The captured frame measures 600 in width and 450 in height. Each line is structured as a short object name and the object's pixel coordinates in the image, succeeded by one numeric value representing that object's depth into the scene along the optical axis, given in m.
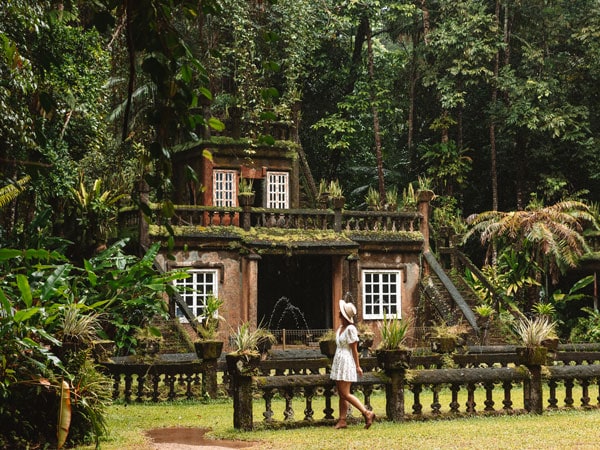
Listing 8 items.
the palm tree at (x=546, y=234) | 26.41
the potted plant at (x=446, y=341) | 17.80
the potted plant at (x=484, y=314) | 23.53
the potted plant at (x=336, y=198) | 25.50
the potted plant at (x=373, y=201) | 27.38
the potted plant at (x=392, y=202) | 27.45
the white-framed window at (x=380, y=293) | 26.45
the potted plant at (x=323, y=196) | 26.89
